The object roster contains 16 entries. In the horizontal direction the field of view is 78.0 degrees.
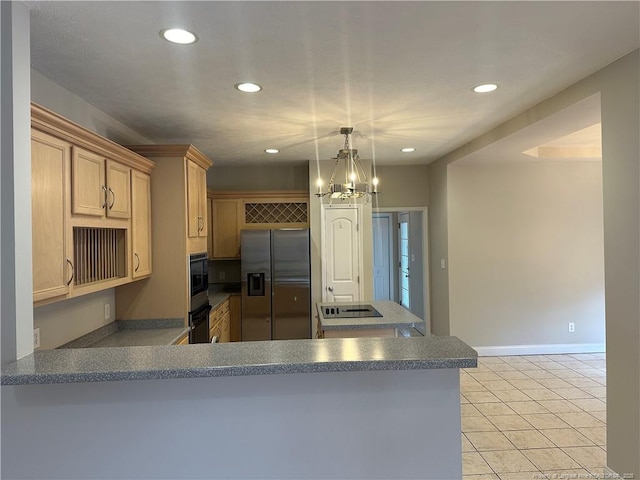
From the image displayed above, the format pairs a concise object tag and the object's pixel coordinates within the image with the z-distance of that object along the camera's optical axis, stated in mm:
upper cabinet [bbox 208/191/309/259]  5277
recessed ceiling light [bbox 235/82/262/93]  2482
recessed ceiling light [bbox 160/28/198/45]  1818
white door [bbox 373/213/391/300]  8320
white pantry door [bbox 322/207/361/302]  5176
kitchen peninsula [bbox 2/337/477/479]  1527
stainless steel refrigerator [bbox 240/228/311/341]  4867
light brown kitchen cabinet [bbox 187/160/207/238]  3424
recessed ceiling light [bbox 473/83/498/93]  2566
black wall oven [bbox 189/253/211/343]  3371
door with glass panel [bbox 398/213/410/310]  7312
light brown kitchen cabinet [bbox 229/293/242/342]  4969
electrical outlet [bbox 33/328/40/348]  2189
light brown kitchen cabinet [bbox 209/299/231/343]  4027
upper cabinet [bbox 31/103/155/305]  1847
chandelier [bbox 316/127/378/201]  3360
